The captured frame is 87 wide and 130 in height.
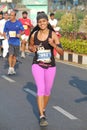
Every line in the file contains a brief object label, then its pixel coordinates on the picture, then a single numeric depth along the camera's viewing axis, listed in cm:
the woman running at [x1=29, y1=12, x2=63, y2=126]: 750
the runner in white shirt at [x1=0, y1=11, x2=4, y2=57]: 1858
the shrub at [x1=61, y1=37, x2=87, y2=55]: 1761
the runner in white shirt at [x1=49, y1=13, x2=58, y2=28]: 2012
